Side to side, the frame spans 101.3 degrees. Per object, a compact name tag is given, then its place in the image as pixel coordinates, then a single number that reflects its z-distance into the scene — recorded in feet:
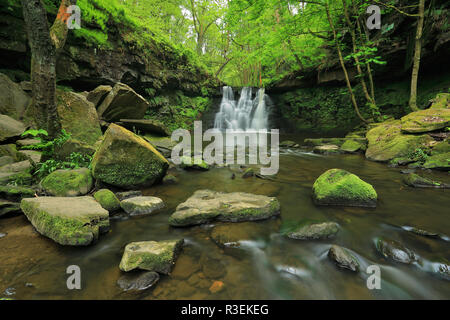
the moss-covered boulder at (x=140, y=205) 9.12
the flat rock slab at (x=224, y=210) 8.30
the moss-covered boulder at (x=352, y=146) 24.39
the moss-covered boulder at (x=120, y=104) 21.15
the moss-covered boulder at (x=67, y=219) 6.45
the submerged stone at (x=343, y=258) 5.76
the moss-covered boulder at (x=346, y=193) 9.90
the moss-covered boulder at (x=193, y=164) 17.43
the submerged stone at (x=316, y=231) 7.34
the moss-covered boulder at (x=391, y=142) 18.54
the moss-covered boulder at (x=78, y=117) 16.39
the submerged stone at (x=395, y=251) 6.15
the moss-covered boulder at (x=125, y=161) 11.18
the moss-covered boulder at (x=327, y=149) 25.41
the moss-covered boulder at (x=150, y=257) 5.36
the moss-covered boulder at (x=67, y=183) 9.65
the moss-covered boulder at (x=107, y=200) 8.96
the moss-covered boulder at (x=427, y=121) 18.45
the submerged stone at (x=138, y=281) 4.97
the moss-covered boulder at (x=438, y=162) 15.12
